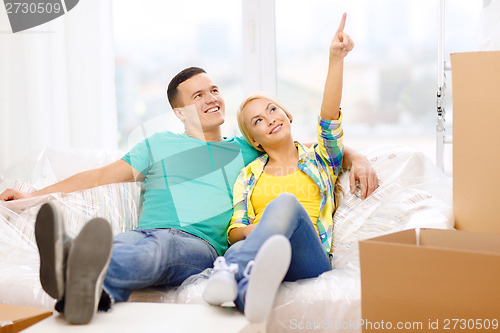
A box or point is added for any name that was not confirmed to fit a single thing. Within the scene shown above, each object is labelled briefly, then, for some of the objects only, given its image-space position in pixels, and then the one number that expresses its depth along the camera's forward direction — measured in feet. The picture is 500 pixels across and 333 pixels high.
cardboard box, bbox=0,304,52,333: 14.31
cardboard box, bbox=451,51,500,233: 14.98
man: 14.05
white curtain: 21.74
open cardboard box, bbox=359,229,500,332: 13.54
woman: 14.86
